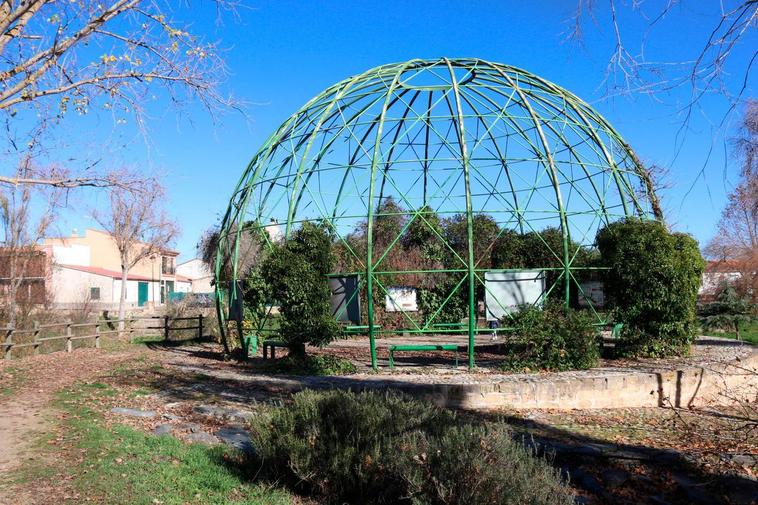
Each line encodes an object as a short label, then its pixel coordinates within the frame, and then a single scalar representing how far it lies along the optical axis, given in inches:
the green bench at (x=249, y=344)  572.7
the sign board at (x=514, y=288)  539.7
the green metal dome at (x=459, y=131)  522.6
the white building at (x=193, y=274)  2635.3
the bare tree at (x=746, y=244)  1000.2
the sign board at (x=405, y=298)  822.5
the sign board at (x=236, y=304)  569.3
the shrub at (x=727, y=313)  815.1
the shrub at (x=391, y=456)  172.1
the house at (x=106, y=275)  1903.3
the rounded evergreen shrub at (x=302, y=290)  488.4
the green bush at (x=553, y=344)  473.7
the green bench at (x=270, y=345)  548.7
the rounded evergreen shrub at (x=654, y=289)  518.6
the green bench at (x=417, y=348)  488.4
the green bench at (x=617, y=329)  560.1
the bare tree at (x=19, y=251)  951.0
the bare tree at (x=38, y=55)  241.4
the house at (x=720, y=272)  1356.1
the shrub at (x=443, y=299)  807.2
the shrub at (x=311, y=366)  484.9
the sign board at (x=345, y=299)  525.1
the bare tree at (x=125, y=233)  1362.0
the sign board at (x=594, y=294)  594.2
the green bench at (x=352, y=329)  501.6
